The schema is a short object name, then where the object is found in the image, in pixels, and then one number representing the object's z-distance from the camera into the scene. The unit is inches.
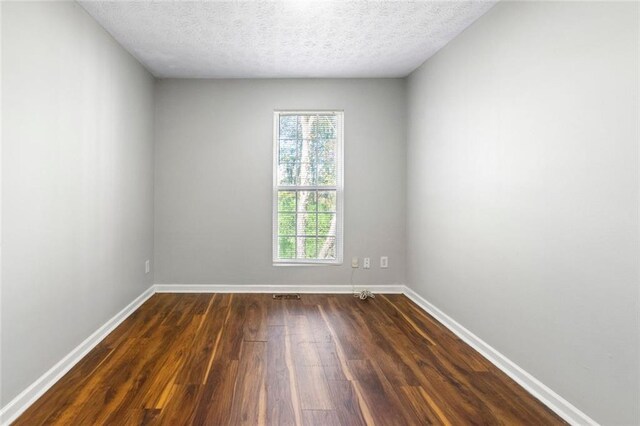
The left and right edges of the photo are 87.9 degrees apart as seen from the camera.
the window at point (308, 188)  154.7
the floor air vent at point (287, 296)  145.4
